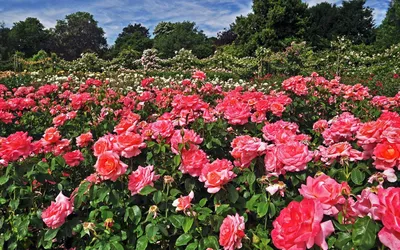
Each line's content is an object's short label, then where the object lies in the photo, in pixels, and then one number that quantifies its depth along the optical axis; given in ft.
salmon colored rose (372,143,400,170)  3.90
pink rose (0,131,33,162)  5.02
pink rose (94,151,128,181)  4.21
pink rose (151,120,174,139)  5.14
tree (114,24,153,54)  122.62
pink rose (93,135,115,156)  4.57
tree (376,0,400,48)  76.69
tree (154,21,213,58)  99.25
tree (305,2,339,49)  104.84
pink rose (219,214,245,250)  3.43
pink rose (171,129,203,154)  4.79
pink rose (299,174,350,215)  3.27
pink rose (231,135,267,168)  4.23
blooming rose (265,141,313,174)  3.97
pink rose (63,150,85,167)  5.62
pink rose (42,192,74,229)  4.28
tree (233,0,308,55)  78.28
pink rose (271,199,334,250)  2.90
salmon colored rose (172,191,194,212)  3.88
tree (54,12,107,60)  157.64
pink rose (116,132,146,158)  4.49
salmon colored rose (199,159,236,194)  4.02
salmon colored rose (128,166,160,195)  4.25
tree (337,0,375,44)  105.40
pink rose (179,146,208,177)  4.38
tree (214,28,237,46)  106.83
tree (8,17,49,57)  145.55
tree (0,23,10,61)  139.74
